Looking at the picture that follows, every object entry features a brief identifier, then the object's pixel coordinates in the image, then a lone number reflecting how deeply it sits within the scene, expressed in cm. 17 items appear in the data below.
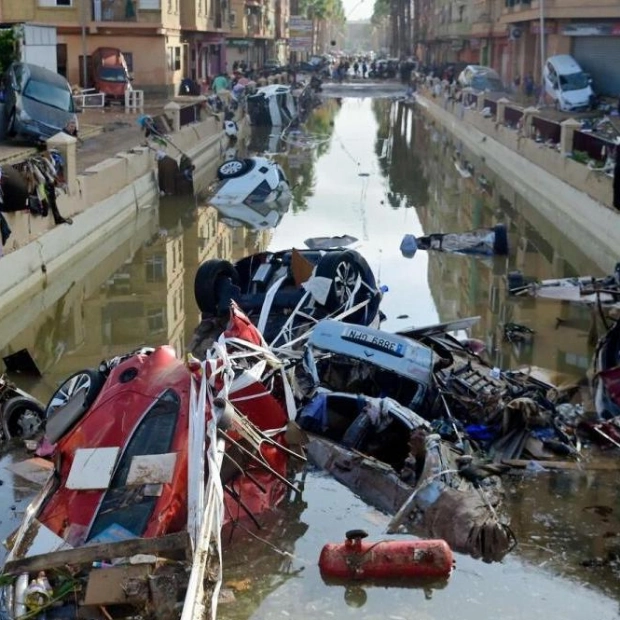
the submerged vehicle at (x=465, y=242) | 2402
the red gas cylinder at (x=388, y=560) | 860
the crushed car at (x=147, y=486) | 709
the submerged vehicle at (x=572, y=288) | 1672
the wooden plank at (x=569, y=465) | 1094
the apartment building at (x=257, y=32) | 7681
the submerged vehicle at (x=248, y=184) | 3069
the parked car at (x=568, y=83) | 4572
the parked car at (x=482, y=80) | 5866
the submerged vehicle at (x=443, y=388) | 1134
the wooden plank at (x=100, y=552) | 718
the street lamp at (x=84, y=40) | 4597
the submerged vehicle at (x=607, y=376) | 1224
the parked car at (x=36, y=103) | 2802
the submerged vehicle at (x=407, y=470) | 925
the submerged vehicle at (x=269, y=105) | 5297
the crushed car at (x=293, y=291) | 1437
